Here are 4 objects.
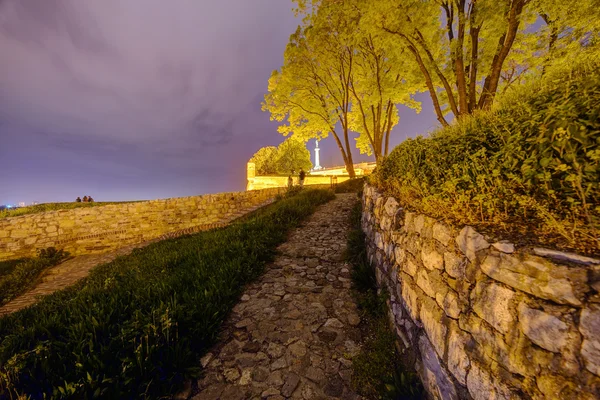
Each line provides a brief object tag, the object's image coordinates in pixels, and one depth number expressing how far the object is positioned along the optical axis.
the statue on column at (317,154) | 69.38
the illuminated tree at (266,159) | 38.12
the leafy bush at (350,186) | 14.40
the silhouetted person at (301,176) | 20.83
